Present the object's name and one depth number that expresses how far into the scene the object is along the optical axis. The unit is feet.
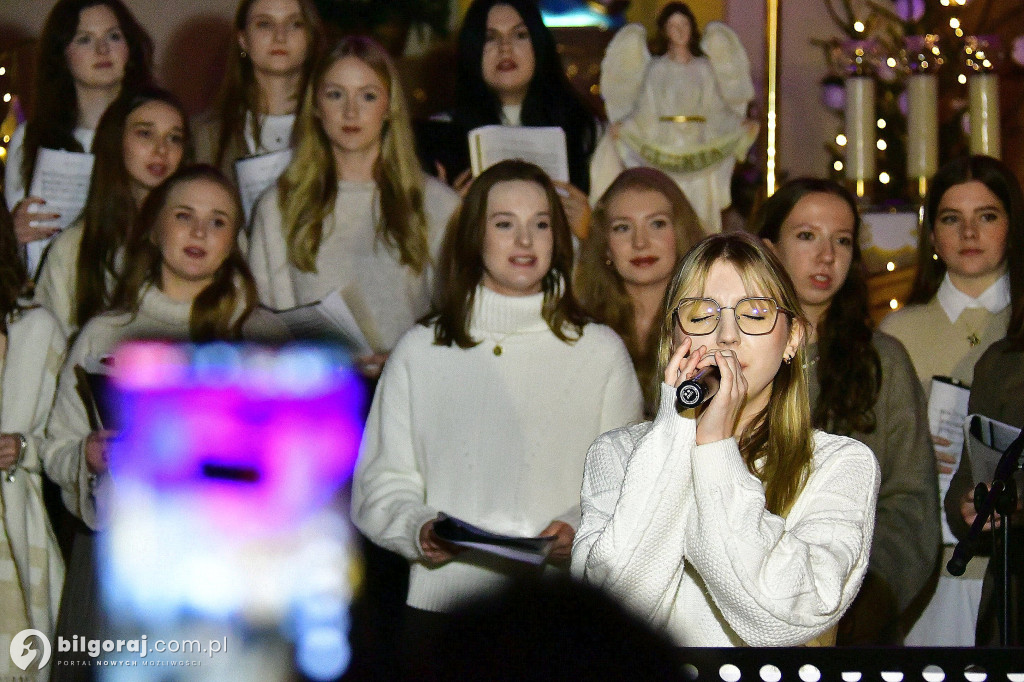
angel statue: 27.43
